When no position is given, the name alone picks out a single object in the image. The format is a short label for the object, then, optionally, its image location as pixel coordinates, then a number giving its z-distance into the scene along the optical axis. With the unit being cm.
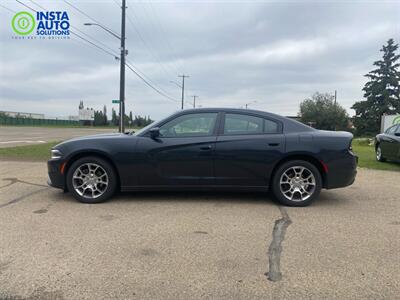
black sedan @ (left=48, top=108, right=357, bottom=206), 566
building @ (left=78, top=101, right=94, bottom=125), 9319
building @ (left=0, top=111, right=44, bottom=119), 10296
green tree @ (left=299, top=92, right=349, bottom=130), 7094
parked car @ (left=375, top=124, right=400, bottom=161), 1043
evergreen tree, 4747
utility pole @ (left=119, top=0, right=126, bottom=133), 1950
